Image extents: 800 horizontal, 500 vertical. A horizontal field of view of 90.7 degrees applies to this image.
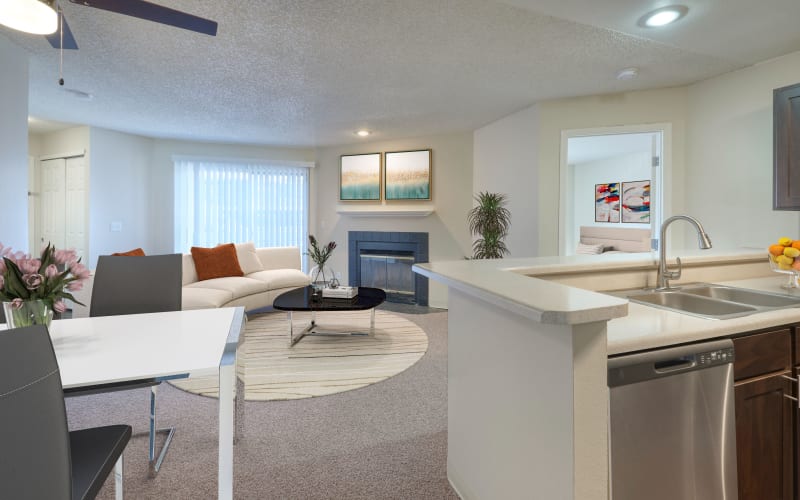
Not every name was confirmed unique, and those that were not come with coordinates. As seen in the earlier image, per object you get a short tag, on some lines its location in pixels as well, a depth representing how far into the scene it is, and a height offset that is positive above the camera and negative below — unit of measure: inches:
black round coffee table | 146.2 -20.3
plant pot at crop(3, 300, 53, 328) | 52.1 -8.4
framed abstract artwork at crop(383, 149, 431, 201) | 229.3 +44.2
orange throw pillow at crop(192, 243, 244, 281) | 193.3 -5.9
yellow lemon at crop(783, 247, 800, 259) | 73.4 -0.4
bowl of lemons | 74.0 -1.5
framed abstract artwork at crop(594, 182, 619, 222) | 288.8 +35.9
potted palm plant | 179.8 +11.6
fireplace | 233.1 -7.3
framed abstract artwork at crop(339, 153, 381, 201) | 242.4 +45.4
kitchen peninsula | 39.6 -13.5
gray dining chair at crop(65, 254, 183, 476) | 83.6 -7.6
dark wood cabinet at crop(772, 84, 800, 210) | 94.7 +24.9
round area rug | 112.9 -37.2
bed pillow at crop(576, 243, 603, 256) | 263.7 +0.6
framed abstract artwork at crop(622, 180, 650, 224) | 267.6 +33.6
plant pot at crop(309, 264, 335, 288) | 174.1 -14.8
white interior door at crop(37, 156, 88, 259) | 212.8 +26.1
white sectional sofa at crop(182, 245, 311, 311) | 163.0 -15.6
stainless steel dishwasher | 43.4 -20.1
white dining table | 47.7 -13.7
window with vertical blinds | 244.5 +30.1
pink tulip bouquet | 51.3 -3.5
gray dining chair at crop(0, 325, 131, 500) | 30.6 -14.0
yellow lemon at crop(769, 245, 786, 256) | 76.3 +0.2
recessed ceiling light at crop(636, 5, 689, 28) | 88.8 +54.1
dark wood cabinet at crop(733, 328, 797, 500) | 50.9 -22.0
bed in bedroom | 261.0 +6.7
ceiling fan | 54.2 +41.0
